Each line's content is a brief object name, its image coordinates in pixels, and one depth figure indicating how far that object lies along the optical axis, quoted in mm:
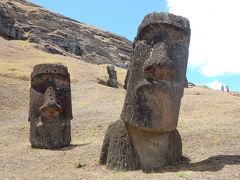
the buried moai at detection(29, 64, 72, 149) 16609
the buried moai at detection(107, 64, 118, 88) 40469
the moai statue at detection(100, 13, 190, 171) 10898
